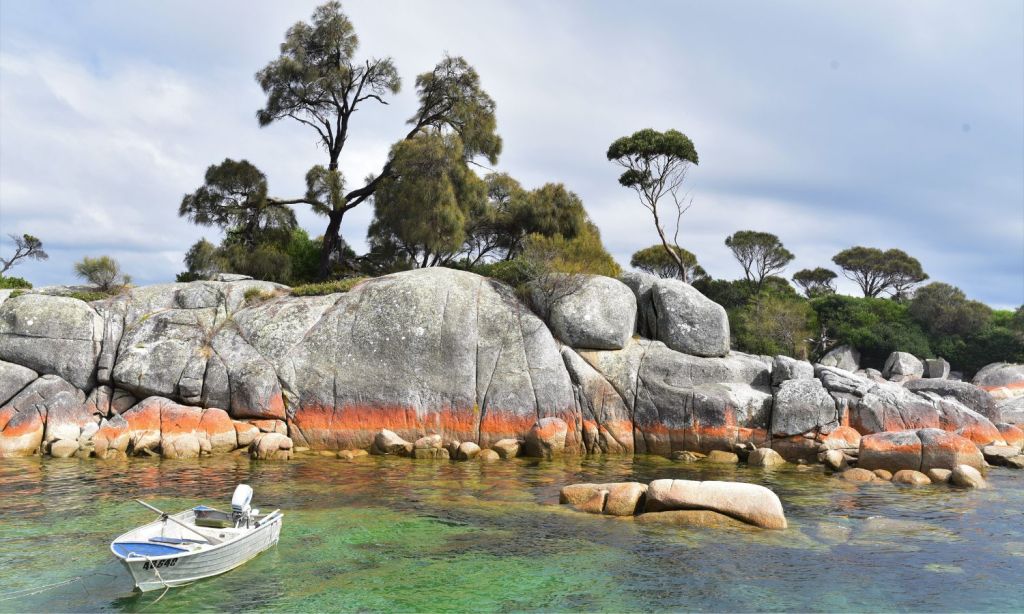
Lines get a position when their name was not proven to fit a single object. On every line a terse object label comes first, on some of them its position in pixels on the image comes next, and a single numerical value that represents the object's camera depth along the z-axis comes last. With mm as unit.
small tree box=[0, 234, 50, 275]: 65750
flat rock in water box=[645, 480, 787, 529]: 18425
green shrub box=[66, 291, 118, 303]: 33944
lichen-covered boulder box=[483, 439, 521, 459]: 29594
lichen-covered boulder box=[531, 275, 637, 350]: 33125
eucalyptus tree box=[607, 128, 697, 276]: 50906
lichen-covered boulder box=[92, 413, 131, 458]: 28016
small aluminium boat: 12953
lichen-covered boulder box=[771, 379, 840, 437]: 29547
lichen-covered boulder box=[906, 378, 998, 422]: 32406
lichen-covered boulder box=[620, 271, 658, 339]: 35094
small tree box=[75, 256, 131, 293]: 35312
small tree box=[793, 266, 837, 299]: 82500
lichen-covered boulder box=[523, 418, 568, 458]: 29703
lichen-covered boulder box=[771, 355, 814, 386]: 31422
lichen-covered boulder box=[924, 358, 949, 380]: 55969
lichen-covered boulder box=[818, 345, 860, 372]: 59125
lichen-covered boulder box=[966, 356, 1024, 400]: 49062
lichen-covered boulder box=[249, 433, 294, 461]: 28250
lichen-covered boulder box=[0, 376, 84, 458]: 28219
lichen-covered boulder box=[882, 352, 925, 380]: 55750
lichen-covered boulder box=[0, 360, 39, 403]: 29391
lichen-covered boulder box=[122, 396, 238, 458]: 28391
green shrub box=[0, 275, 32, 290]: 41531
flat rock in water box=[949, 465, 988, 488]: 24031
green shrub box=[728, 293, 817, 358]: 52219
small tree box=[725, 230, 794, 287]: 68312
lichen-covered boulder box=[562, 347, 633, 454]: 30984
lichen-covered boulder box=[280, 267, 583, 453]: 30734
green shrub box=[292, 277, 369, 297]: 35281
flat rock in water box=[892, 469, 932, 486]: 24844
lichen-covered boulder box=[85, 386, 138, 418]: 30500
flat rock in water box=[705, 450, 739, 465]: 28891
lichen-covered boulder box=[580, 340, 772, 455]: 30062
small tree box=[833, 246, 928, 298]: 77438
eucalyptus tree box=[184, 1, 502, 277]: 43375
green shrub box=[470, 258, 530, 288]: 35781
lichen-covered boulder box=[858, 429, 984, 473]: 26125
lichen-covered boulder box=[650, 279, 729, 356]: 33469
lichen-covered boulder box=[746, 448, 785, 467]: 28141
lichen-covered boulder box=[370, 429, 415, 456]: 29531
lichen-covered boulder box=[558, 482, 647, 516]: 19828
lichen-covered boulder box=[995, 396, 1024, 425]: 37469
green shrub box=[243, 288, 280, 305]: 34841
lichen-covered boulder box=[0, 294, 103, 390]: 30672
